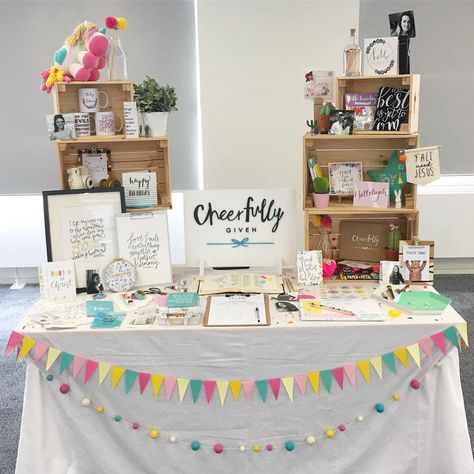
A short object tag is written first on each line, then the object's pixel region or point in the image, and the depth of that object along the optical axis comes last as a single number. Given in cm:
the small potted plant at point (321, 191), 216
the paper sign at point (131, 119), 209
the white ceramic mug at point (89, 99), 212
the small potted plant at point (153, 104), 213
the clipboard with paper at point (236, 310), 177
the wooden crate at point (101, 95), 210
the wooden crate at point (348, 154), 220
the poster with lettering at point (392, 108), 209
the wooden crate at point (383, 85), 207
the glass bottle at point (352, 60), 209
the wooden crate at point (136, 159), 224
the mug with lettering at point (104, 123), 212
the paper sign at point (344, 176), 227
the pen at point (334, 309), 181
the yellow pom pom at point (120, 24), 205
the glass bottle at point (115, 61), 210
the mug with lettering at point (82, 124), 211
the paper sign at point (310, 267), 209
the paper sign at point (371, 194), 215
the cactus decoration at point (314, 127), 215
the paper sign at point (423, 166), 206
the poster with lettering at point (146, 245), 210
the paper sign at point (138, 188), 222
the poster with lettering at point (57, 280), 201
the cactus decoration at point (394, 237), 222
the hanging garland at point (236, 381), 175
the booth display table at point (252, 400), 175
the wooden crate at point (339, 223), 221
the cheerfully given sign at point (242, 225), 219
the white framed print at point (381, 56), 204
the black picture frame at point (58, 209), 207
